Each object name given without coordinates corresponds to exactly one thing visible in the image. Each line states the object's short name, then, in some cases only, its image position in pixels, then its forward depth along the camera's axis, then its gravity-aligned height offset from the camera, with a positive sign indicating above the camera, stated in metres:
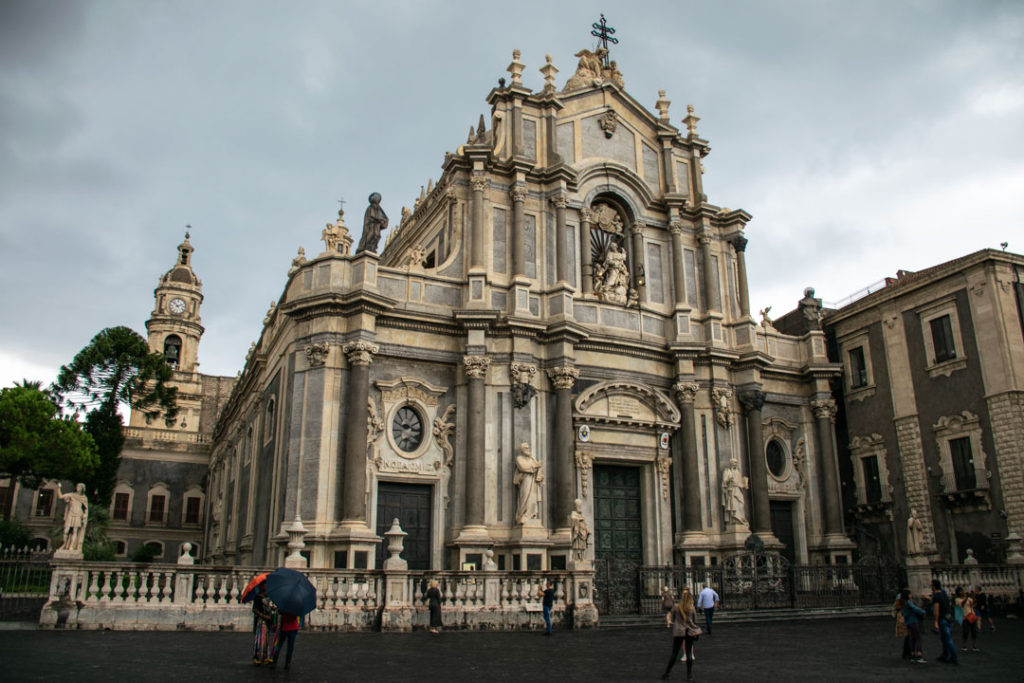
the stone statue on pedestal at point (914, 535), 23.06 +0.94
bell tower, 64.94 +19.32
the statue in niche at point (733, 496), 25.44 +2.24
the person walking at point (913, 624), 12.45 -0.79
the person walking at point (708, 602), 17.62 -0.64
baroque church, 22.30 +5.69
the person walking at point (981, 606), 18.69 -0.80
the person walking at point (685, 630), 10.44 -0.72
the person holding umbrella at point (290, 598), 10.04 -0.29
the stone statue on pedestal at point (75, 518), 15.52 +1.04
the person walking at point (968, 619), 14.45 -0.83
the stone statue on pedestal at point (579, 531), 22.22 +1.04
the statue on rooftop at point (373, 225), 23.62 +9.67
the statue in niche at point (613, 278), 26.94 +9.29
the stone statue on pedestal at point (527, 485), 22.27 +2.27
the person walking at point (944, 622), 12.42 -0.77
